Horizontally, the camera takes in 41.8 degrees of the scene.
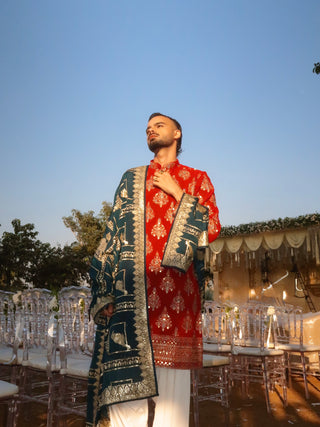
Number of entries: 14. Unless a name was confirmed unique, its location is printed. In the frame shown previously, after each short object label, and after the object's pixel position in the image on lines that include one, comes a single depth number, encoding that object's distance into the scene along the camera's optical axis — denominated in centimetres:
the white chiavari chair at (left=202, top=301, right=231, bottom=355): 411
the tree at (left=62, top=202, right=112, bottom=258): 2062
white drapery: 995
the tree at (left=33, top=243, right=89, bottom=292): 1731
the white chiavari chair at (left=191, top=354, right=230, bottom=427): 316
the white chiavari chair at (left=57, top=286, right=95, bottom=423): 279
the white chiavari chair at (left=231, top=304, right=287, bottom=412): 401
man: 158
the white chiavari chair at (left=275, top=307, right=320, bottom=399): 455
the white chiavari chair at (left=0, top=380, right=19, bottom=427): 175
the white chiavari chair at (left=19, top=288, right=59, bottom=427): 256
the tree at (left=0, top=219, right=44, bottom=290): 1634
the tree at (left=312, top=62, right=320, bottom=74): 545
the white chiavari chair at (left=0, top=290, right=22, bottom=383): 275
